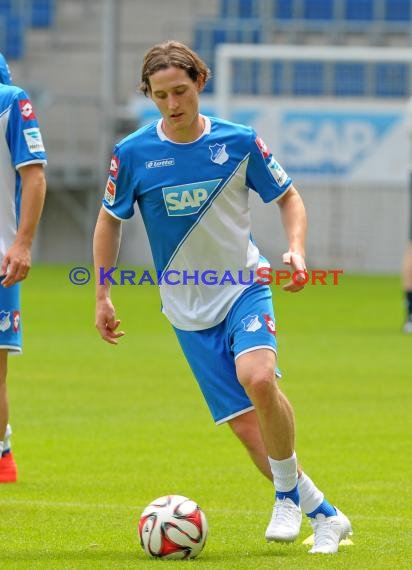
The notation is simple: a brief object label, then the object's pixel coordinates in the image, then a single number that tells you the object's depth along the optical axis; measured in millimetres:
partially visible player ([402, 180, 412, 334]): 38719
